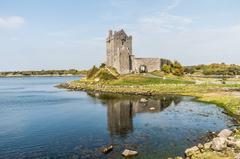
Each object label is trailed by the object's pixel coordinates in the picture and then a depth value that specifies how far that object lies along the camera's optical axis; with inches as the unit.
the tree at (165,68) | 4891.2
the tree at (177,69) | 5024.4
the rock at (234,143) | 1122.7
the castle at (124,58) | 4630.9
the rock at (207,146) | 1179.6
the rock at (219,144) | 1127.3
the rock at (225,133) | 1334.9
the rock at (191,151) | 1149.7
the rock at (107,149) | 1229.1
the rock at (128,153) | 1175.0
